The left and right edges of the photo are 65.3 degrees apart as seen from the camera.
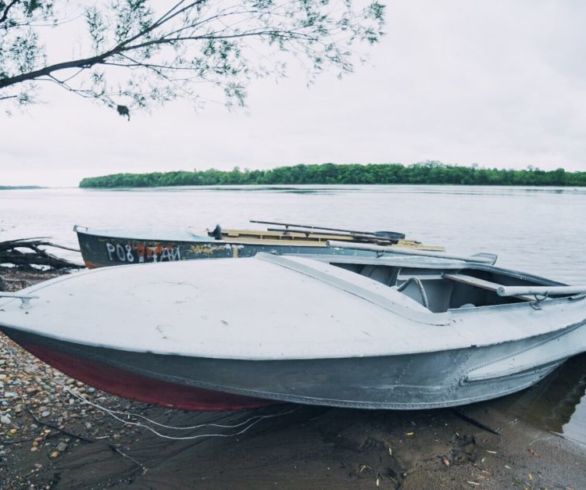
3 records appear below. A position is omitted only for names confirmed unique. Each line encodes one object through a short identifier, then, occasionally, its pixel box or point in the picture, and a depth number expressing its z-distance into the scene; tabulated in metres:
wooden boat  8.60
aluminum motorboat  2.73
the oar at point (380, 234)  10.62
